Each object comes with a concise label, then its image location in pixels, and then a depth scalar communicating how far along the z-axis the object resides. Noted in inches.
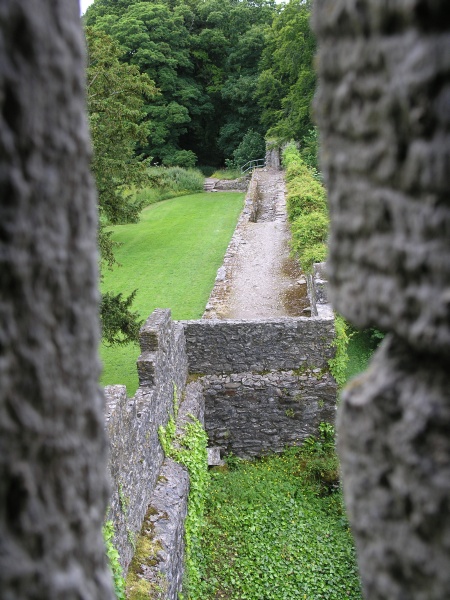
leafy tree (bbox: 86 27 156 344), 429.7
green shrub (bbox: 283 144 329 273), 486.9
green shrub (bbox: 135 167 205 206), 1179.3
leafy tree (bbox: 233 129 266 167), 1389.0
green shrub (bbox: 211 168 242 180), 1373.4
